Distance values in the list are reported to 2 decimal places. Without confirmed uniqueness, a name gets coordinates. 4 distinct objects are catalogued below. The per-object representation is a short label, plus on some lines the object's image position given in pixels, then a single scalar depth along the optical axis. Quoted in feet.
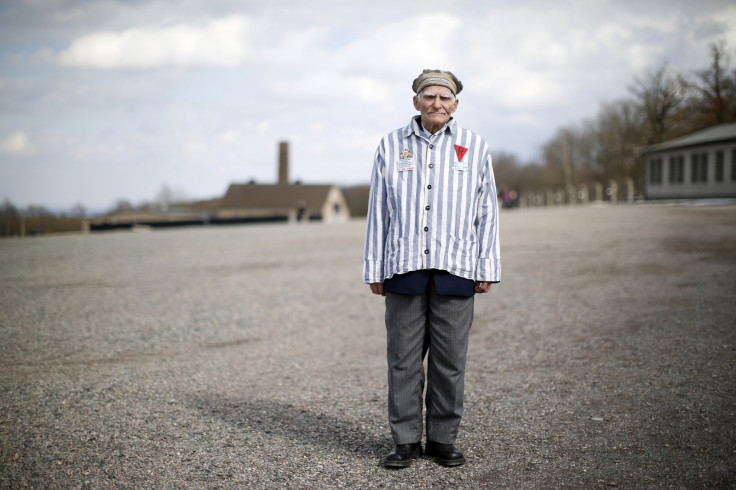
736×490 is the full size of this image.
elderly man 10.55
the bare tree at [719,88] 155.53
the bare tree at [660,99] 175.42
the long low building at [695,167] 110.93
